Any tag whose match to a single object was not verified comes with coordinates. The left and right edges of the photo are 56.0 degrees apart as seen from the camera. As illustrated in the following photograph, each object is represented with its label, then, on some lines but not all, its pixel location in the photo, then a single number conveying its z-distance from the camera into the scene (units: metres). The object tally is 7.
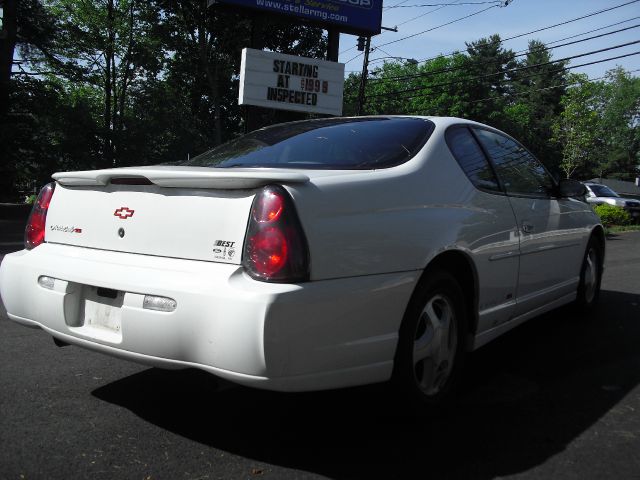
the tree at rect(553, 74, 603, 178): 38.81
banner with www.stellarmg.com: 14.85
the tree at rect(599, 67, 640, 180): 75.38
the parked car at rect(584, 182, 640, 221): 22.56
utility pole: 27.14
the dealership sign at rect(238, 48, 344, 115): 14.32
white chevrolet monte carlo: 2.36
